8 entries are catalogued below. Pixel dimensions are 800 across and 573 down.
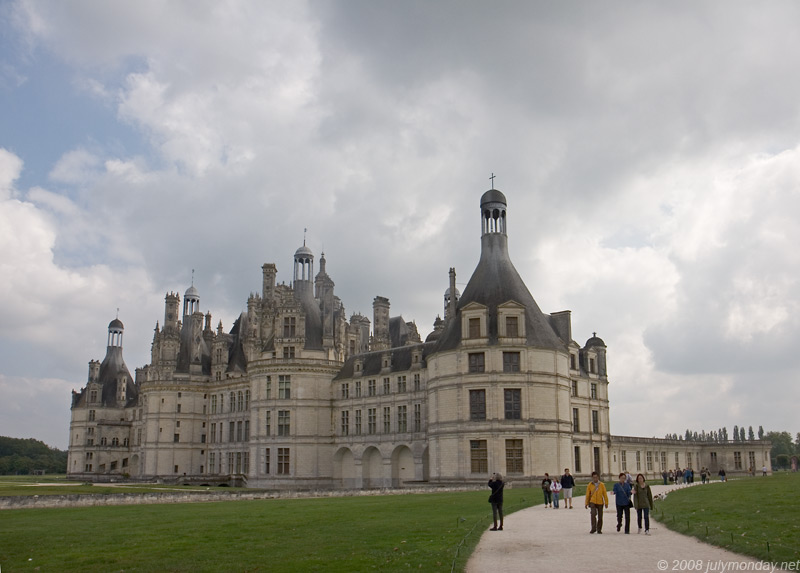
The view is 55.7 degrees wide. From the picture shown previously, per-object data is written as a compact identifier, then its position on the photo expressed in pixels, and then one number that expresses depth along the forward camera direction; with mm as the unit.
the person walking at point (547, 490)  30141
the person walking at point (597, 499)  19719
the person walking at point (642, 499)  19094
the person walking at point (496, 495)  20906
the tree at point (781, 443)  146000
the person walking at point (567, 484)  29578
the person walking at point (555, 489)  28672
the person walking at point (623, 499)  19916
